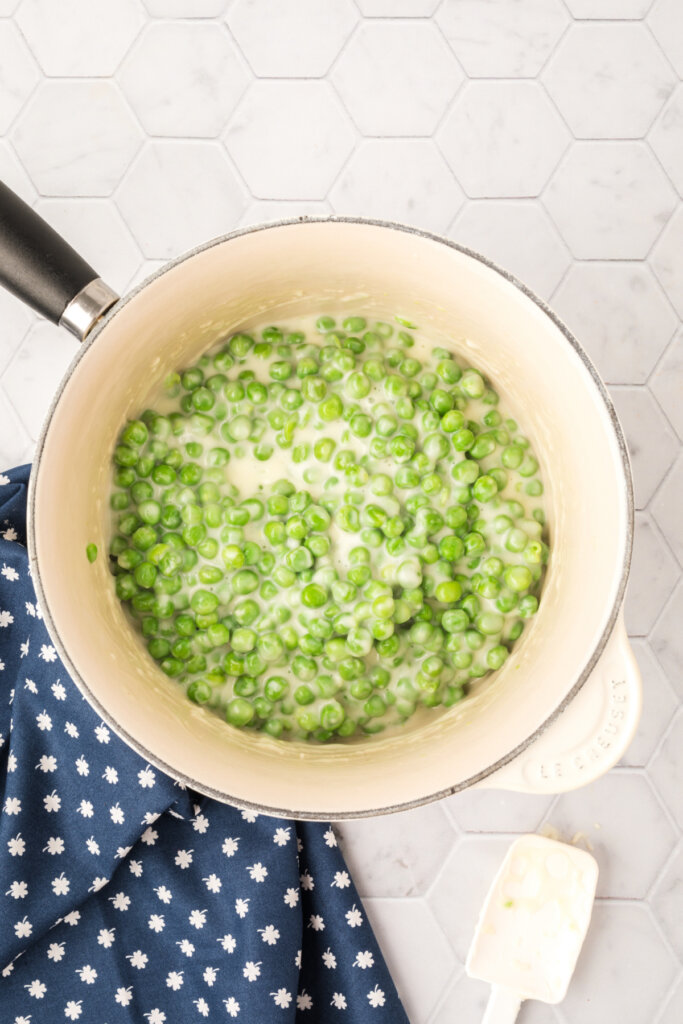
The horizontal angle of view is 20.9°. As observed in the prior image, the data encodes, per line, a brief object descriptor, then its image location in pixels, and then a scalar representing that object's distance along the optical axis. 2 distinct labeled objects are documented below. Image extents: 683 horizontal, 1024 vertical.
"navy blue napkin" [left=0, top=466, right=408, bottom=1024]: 0.81
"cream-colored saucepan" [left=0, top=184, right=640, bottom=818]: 0.73
